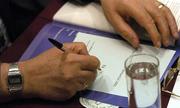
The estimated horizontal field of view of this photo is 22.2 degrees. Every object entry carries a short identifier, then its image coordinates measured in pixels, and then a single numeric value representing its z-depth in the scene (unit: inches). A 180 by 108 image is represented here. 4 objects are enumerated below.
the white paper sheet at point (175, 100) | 42.8
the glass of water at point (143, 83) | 39.0
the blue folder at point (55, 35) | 51.3
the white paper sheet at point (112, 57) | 45.4
